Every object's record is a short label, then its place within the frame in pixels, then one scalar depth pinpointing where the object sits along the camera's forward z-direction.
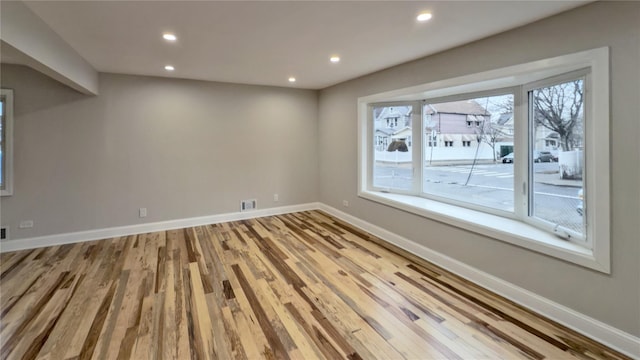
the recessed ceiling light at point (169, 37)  2.74
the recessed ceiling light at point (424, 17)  2.32
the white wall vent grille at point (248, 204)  5.25
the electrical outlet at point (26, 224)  3.84
